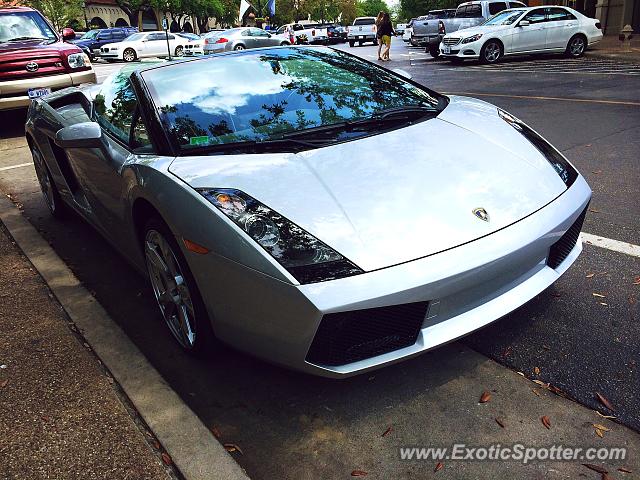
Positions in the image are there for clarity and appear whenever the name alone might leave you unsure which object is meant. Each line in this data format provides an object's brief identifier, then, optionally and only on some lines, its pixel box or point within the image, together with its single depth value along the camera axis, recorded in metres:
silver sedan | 25.16
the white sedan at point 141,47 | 28.77
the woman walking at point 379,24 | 19.27
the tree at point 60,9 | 41.69
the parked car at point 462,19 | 19.63
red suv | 9.07
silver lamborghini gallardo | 2.12
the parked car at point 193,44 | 27.86
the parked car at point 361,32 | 33.84
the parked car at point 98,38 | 31.70
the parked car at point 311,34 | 39.53
